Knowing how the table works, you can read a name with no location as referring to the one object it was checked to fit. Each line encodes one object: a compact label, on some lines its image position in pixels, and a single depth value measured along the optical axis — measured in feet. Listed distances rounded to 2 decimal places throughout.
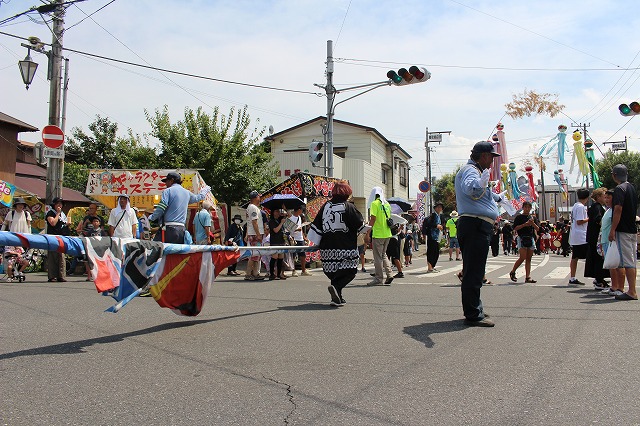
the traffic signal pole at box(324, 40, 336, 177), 62.23
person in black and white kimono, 24.32
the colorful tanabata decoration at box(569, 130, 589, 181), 81.43
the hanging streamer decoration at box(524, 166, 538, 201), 121.66
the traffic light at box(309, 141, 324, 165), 61.52
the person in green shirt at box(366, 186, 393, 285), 33.78
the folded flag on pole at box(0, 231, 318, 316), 14.75
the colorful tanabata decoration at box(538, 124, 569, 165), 86.17
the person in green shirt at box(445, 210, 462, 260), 59.67
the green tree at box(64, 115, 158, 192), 118.01
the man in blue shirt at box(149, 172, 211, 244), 23.63
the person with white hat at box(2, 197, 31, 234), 38.65
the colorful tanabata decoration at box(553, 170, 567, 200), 129.18
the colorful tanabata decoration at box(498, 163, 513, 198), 111.86
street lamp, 47.88
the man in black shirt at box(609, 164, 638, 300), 24.85
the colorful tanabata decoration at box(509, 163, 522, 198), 105.50
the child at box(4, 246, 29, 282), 38.68
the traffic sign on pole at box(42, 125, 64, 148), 43.37
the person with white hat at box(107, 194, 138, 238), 33.09
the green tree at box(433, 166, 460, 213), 222.28
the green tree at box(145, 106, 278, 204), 80.23
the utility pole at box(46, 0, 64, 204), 44.73
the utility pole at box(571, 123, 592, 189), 140.75
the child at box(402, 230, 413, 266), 54.87
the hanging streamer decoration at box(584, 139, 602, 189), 81.96
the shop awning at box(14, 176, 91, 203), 95.45
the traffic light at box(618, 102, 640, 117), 51.72
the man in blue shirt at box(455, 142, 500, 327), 18.89
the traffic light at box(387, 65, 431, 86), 52.60
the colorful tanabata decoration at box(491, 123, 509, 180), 92.84
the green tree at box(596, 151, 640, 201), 148.77
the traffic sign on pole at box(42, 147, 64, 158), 44.13
